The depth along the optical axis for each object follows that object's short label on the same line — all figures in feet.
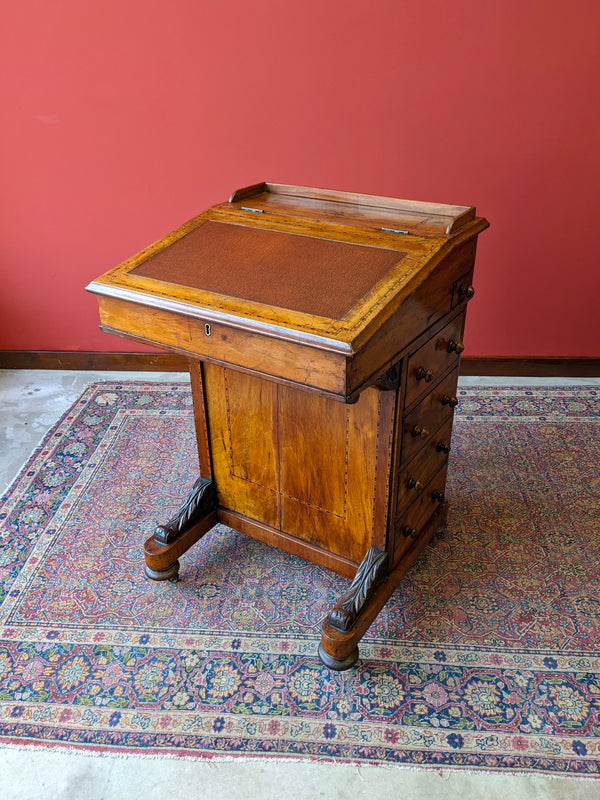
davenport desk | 5.37
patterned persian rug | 6.19
